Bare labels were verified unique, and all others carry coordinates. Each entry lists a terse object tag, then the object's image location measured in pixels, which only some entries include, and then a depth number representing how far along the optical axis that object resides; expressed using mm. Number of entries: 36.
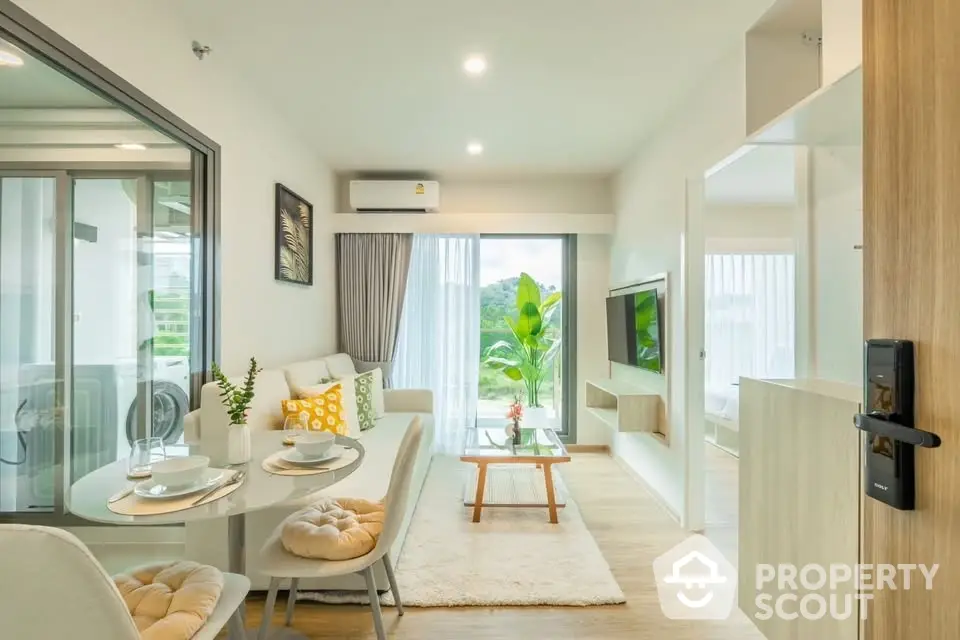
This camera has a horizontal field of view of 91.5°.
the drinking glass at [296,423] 2512
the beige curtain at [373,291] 4387
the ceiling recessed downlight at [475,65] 2445
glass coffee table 2943
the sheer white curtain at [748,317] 4891
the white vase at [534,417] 4055
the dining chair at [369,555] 1532
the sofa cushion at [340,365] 3666
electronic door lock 787
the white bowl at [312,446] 1619
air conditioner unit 4312
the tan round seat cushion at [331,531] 1578
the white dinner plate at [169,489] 1290
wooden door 724
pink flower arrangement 3356
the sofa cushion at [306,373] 2953
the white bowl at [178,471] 1325
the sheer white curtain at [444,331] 4422
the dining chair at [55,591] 799
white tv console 3334
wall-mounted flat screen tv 3338
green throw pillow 3391
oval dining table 1206
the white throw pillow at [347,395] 2879
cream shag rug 2113
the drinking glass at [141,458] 1504
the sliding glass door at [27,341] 1579
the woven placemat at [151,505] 1214
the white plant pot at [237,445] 1630
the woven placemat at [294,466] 1528
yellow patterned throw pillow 2600
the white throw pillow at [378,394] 3687
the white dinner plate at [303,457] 1587
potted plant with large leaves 4184
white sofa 2068
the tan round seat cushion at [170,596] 1134
